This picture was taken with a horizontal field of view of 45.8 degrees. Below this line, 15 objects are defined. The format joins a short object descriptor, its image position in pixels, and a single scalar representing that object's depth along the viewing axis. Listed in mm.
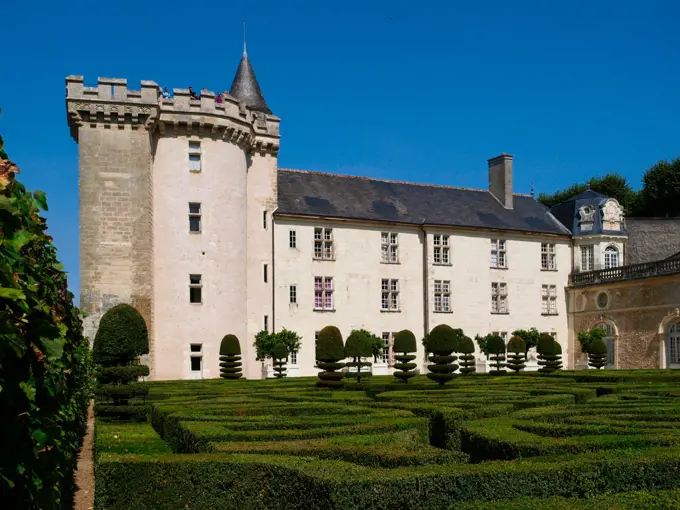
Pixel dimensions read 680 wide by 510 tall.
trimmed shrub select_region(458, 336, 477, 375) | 32938
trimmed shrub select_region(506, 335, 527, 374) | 34938
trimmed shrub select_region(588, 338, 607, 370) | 36719
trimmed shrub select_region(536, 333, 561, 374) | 34156
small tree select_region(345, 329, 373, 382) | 26462
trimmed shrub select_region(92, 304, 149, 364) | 16903
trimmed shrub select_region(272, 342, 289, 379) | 33188
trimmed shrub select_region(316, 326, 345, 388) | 22484
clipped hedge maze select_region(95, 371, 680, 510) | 6789
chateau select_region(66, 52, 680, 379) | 32031
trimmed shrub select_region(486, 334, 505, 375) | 35312
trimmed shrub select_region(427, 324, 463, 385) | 21531
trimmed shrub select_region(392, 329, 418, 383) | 25734
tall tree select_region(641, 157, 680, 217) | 54469
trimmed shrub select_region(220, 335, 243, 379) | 31155
